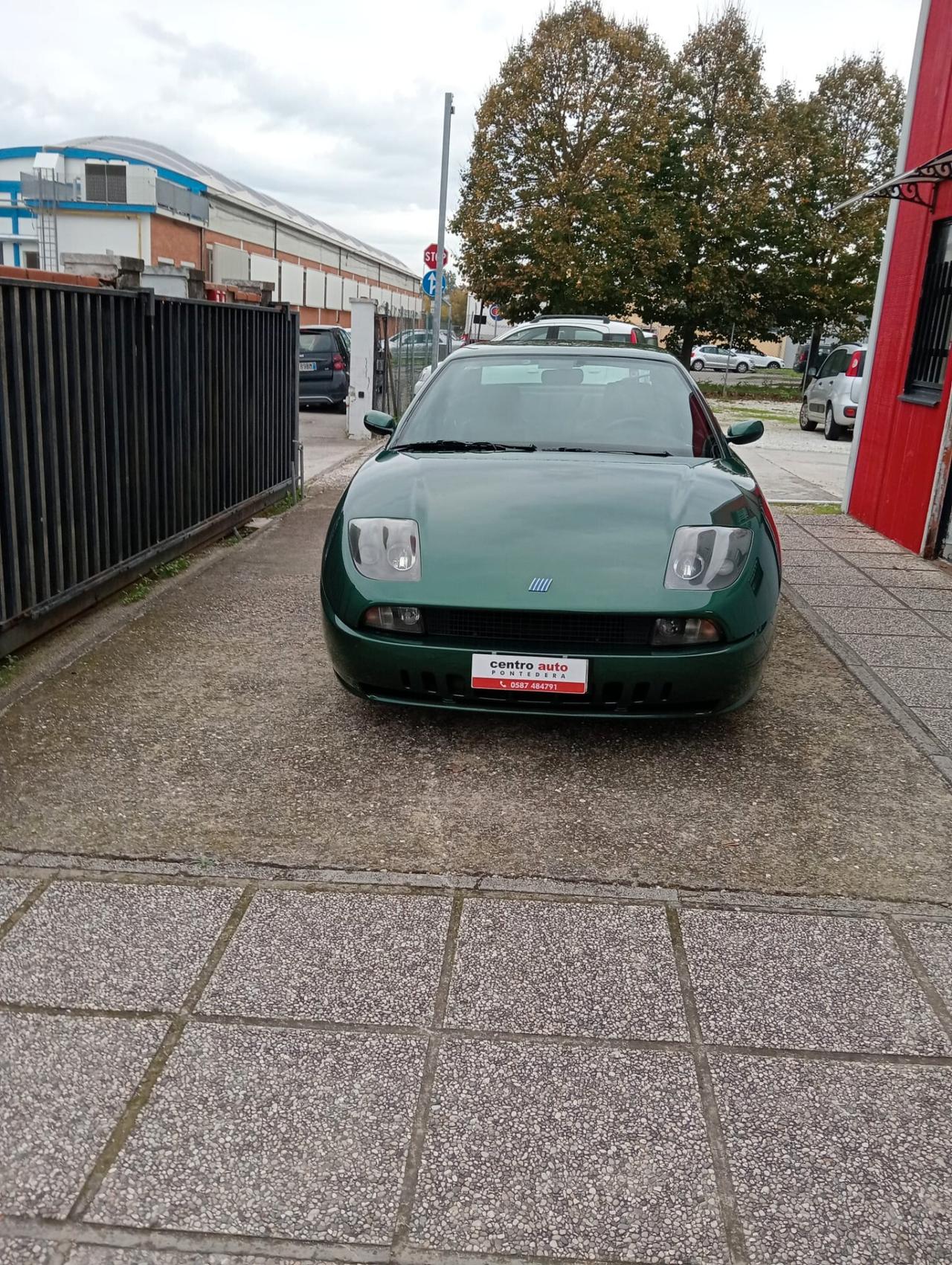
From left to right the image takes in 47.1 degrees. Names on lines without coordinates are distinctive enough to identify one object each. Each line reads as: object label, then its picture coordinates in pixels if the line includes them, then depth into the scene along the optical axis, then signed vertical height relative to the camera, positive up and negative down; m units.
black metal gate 4.86 -0.66
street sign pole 22.52 +3.41
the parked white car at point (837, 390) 17.77 -0.52
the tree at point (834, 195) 29.52 +4.35
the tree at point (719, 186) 29.95 +4.42
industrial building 33.78 +3.26
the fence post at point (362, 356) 15.45 -0.38
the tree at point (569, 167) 30.25 +4.77
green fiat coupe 3.79 -0.84
